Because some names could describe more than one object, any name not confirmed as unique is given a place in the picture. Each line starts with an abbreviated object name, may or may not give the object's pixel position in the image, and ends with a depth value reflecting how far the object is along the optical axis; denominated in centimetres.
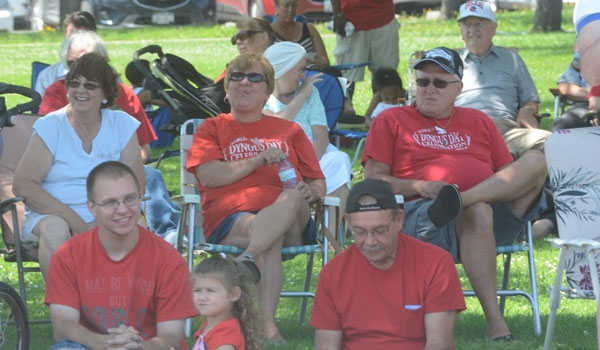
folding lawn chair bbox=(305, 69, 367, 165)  1686
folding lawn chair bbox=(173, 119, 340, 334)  1241
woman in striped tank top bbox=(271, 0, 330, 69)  2130
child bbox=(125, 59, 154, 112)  2314
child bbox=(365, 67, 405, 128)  2197
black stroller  1798
